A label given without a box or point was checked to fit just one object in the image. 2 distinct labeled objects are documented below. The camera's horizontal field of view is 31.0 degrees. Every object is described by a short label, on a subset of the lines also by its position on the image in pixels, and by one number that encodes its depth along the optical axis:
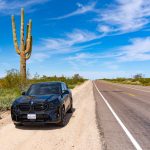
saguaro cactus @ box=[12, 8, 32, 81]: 26.94
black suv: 9.53
